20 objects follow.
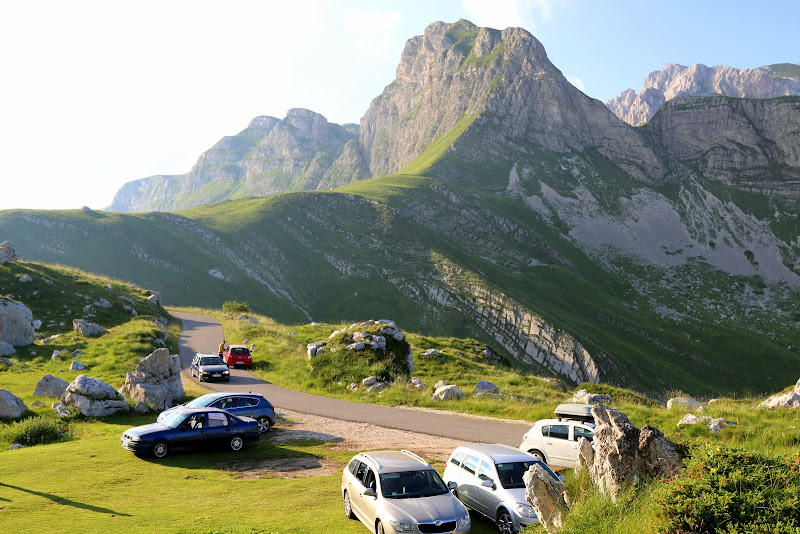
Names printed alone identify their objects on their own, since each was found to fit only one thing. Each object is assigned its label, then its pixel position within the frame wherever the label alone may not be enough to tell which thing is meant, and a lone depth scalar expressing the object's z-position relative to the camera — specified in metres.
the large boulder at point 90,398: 24.42
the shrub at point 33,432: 20.33
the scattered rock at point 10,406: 22.12
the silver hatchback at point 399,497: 11.16
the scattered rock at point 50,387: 25.89
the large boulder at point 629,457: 9.95
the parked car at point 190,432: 18.42
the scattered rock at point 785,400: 24.04
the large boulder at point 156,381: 27.09
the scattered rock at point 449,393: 31.48
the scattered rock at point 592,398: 27.92
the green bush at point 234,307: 75.38
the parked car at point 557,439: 17.66
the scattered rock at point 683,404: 25.75
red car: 43.81
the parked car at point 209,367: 36.72
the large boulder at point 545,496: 10.41
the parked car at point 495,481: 12.31
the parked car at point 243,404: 23.41
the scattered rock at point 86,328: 41.88
